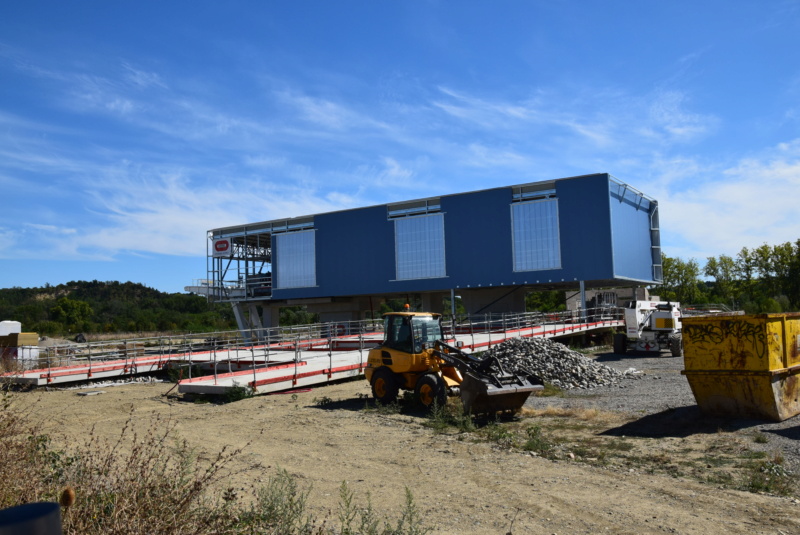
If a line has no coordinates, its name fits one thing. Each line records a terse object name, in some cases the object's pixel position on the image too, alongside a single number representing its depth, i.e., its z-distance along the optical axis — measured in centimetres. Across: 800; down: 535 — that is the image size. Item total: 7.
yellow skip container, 1128
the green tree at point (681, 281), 7481
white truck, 2880
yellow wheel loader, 1266
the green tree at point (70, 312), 7925
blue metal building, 4216
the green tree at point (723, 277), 7188
